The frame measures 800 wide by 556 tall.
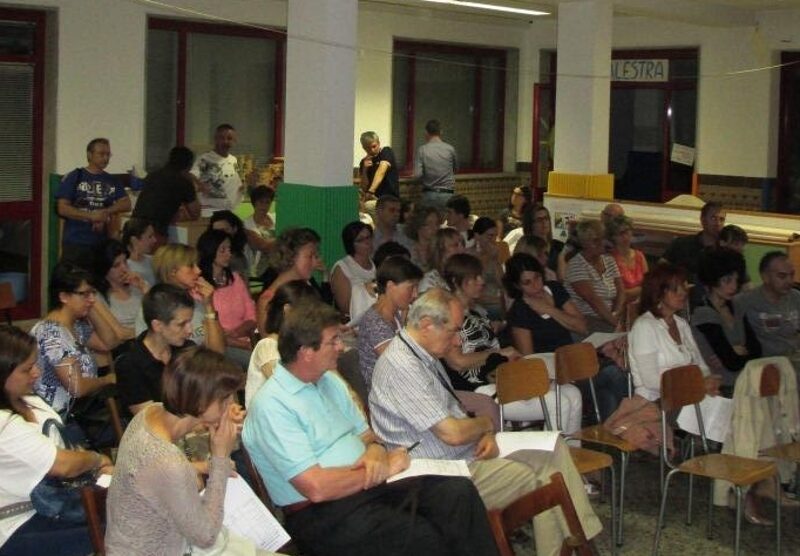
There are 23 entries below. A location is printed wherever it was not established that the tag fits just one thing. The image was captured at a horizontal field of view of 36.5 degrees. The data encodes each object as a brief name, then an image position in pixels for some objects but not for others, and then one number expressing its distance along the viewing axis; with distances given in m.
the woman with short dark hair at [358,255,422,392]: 5.38
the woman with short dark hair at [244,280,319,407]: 4.86
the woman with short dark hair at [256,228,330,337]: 6.44
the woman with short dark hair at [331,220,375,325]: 7.21
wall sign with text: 14.27
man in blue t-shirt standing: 8.59
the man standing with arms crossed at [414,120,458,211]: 12.54
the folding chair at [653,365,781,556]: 4.80
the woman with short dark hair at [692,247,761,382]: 5.96
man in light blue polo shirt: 3.80
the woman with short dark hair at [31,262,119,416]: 4.82
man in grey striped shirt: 4.30
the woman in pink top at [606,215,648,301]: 8.11
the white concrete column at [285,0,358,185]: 8.48
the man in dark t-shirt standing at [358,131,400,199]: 11.81
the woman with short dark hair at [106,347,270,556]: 3.23
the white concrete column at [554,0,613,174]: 11.61
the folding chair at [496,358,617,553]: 5.13
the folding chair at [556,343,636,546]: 5.21
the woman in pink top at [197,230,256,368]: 6.39
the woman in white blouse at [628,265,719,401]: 5.67
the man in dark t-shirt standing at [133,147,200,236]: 8.80
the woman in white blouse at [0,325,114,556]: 3.69
